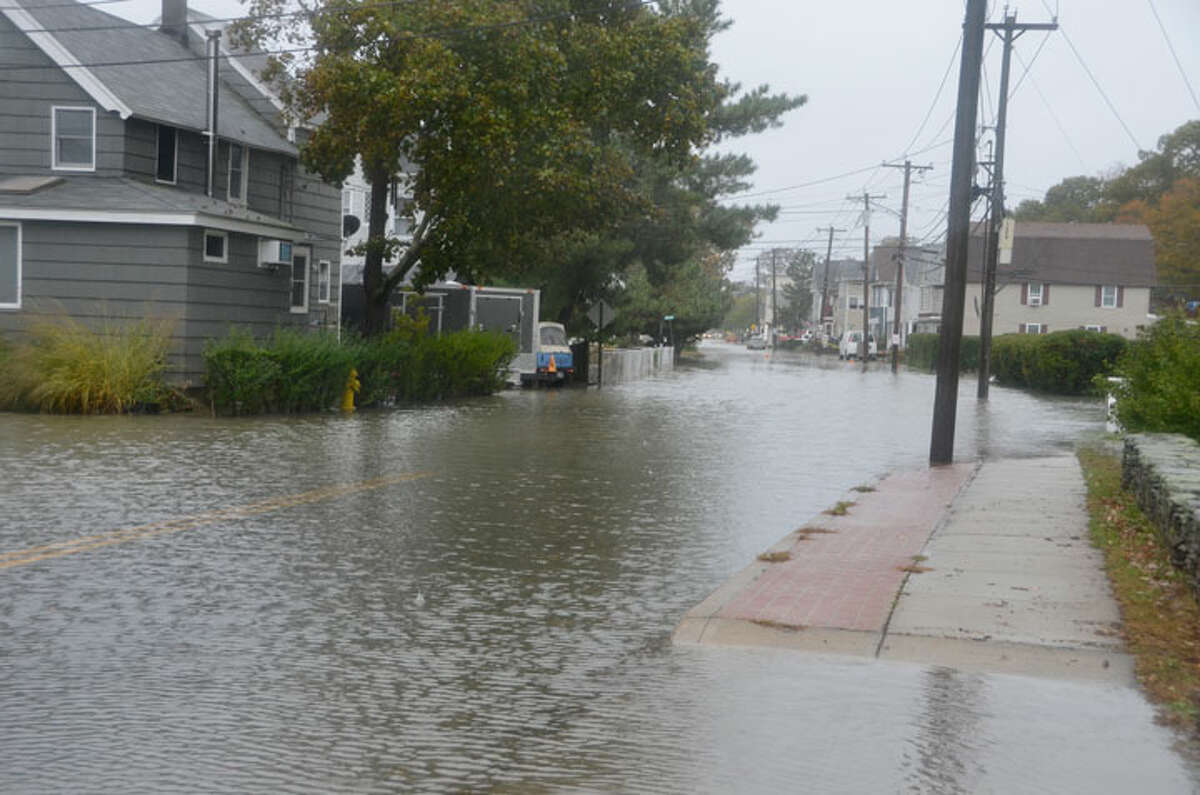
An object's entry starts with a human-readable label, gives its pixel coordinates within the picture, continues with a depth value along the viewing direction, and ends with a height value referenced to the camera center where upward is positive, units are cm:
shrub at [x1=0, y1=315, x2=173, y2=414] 2273 -125
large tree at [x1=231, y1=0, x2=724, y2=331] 2602 +406
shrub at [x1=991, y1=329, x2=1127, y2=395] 4853 -69
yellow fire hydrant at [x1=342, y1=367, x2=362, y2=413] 2711 -168
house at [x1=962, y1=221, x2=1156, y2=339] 8044 +354
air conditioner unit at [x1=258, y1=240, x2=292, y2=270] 2839 +102
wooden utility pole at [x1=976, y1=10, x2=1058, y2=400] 4081 +404
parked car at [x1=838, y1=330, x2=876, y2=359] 9884 -125
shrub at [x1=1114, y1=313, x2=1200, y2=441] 1569 -45
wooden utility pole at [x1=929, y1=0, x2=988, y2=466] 1877 +134
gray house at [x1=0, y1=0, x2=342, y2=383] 2570 +210
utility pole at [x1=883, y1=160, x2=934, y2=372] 7531 +530
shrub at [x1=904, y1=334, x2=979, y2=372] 6869 -101
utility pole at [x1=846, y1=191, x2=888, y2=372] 9012 +668
